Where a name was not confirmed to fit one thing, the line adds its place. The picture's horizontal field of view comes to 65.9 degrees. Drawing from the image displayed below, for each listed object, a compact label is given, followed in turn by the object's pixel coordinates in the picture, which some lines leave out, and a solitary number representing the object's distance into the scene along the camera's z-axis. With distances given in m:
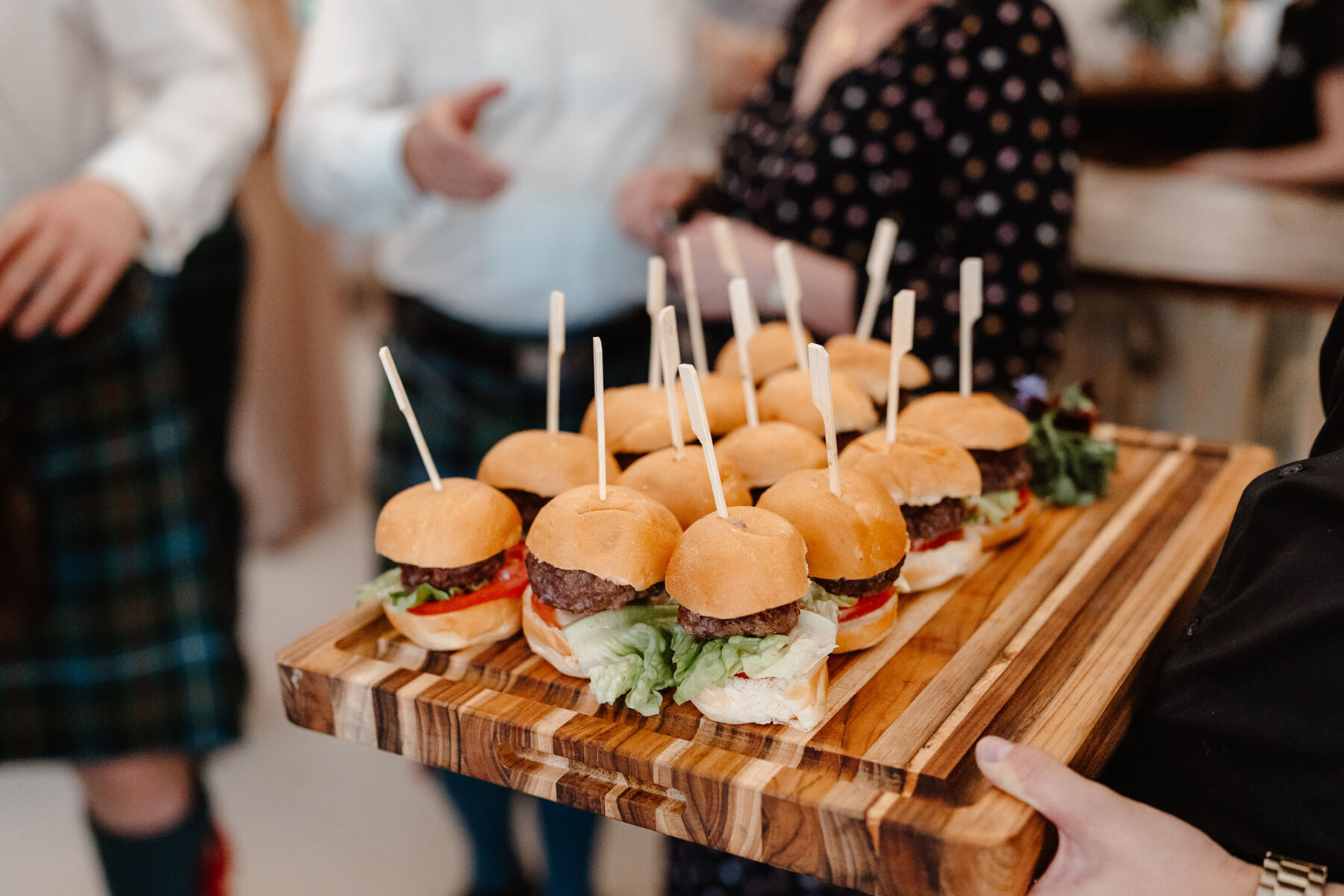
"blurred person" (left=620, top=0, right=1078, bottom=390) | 1.69
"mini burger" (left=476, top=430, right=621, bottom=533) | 1.34
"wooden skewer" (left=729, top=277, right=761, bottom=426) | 1.37
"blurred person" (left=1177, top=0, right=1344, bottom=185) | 2.20
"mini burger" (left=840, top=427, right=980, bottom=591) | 1.34
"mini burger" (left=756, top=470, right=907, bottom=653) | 1.17
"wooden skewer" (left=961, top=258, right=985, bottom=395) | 1.38
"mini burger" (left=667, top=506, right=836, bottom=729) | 1.06
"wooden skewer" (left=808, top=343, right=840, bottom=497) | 1.06
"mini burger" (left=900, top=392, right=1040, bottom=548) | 1.46
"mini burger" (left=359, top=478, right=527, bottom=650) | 1.22
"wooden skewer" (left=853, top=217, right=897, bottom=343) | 1.57
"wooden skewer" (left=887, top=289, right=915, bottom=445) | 1.21
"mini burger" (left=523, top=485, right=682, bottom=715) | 1.10
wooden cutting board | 0.97
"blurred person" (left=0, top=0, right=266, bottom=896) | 1.69
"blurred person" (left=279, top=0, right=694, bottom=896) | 1.99
